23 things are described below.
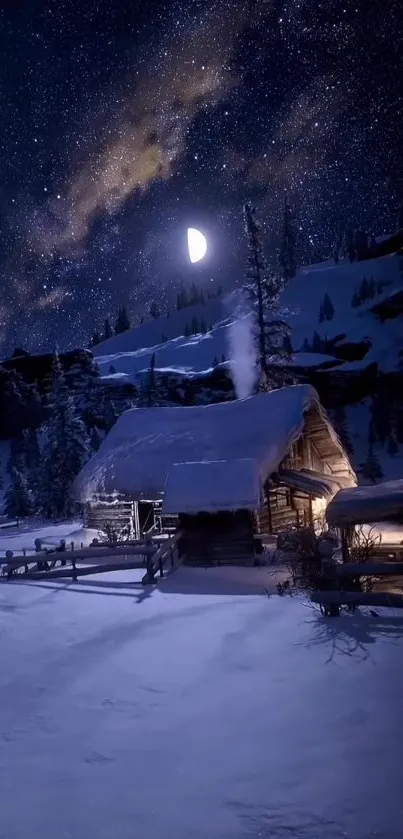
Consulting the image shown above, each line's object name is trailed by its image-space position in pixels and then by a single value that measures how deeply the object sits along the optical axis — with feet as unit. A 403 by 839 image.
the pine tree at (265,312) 115.03
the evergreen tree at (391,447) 210.59
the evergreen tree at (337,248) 444.80
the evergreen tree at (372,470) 176.65
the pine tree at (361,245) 412.11
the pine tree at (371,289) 338.97
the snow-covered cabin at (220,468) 62.69
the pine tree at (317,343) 296.51
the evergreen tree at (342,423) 174.78
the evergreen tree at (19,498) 171.83
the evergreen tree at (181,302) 535.19
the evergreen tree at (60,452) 142.31
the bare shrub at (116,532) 78.15
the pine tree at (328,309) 334.24
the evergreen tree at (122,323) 526.98
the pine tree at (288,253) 417.49
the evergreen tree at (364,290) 340.39
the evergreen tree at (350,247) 420.36
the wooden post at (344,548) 41.57
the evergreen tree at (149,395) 193.98
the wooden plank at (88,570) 51.90
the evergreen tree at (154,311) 537.24
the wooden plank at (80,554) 53.72
